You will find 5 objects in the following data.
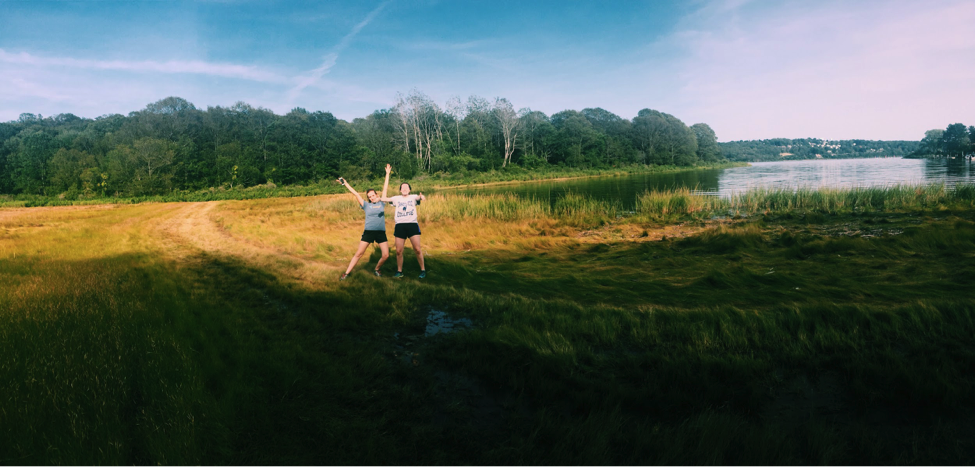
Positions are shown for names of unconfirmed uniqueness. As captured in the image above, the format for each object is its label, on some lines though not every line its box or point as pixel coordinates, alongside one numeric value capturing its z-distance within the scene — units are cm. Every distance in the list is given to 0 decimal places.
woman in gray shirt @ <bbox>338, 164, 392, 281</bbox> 841
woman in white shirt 849
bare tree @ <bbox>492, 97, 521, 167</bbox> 8044
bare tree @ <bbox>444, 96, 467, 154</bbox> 7762
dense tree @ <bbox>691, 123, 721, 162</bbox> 12438
